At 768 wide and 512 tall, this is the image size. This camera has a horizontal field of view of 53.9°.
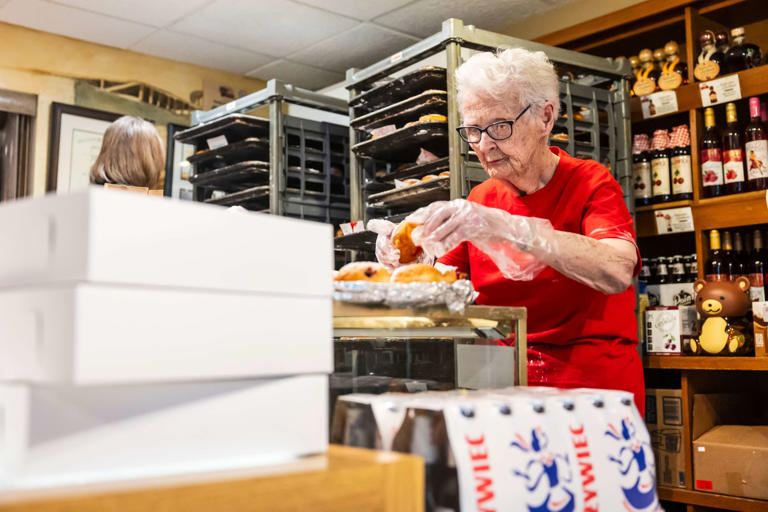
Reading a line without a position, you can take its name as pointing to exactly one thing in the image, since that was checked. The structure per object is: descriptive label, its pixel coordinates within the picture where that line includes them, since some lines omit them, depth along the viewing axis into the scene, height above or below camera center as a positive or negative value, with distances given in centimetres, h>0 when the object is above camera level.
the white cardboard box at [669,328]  311 -2
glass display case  131 -5
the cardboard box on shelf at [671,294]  338 +14
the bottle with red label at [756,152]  304 +70
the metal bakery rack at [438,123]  311 +90
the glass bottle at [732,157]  312 +69
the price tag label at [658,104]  334 +99
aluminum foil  124 +6
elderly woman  162 +20
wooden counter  66 -16
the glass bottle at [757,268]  306 +23
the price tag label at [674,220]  326 +45
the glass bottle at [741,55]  321 +114
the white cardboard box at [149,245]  73 +9
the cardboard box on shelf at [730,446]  272 -46
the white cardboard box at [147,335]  72 +0
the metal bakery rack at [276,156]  389 +94
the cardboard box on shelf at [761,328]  281 -2
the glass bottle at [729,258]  321 +28
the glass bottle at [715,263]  316 +26
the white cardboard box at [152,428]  72 -10
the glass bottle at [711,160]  318 +69
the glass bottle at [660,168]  335 +69
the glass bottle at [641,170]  342 +70
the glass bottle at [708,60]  322 +114
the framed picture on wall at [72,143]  459 +115
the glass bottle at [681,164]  329 +70
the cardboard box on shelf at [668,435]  306 -45
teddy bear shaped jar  291 +3
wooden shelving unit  301 +87
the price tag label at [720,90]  312 +97
